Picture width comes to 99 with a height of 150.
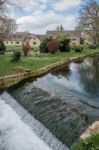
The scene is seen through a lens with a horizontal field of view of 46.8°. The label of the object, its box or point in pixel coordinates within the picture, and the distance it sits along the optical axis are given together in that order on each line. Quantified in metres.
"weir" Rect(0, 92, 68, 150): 3.90
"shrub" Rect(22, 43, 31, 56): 14.06
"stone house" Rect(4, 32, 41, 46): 37.31
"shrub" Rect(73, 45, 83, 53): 19.37
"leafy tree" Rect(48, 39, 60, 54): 16.01
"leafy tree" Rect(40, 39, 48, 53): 16.86
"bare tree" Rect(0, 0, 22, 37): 10.46
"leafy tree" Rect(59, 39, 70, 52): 18.02
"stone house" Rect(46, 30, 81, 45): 35.40
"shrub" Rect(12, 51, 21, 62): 11.43
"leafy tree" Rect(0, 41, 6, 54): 16.97
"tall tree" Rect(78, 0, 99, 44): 27.55
